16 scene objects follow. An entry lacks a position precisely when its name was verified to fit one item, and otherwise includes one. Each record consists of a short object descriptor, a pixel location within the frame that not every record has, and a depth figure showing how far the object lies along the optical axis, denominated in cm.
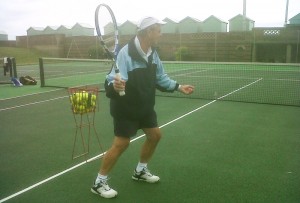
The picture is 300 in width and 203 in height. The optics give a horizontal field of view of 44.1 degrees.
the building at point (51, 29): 5156
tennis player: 421
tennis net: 1238
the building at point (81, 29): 4878
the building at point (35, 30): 5322
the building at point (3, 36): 5592
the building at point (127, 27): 4281
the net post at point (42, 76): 1505
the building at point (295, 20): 3435
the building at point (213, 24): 4103
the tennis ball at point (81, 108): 546
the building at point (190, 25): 4234
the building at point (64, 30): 5020
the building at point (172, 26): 4331
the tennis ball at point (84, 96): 543
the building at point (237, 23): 3977
